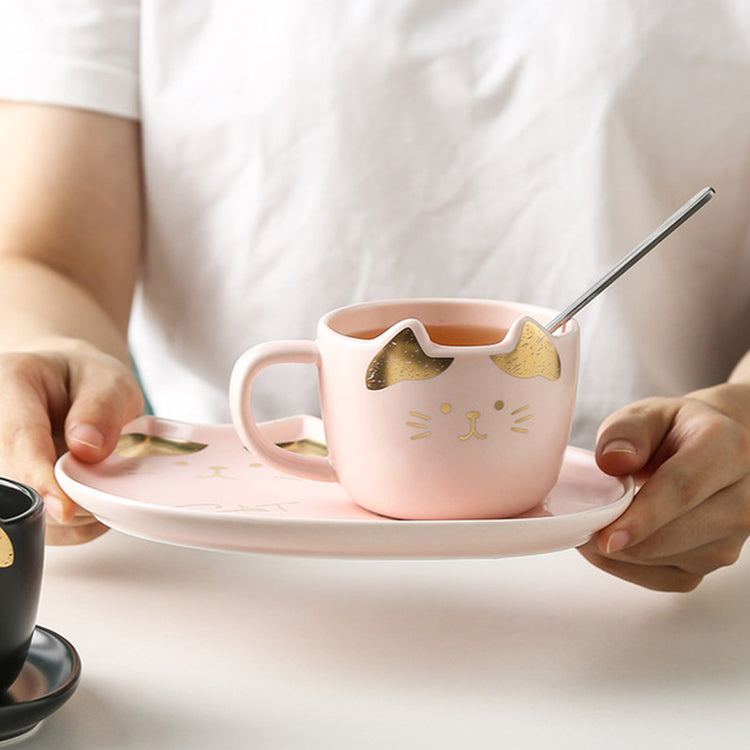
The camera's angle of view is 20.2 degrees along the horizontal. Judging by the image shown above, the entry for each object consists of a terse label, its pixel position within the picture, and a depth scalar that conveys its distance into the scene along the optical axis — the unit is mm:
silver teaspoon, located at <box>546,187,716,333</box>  731
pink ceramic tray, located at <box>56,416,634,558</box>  689
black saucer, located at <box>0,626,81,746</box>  654
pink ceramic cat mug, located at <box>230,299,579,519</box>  705
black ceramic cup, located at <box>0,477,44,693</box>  654
